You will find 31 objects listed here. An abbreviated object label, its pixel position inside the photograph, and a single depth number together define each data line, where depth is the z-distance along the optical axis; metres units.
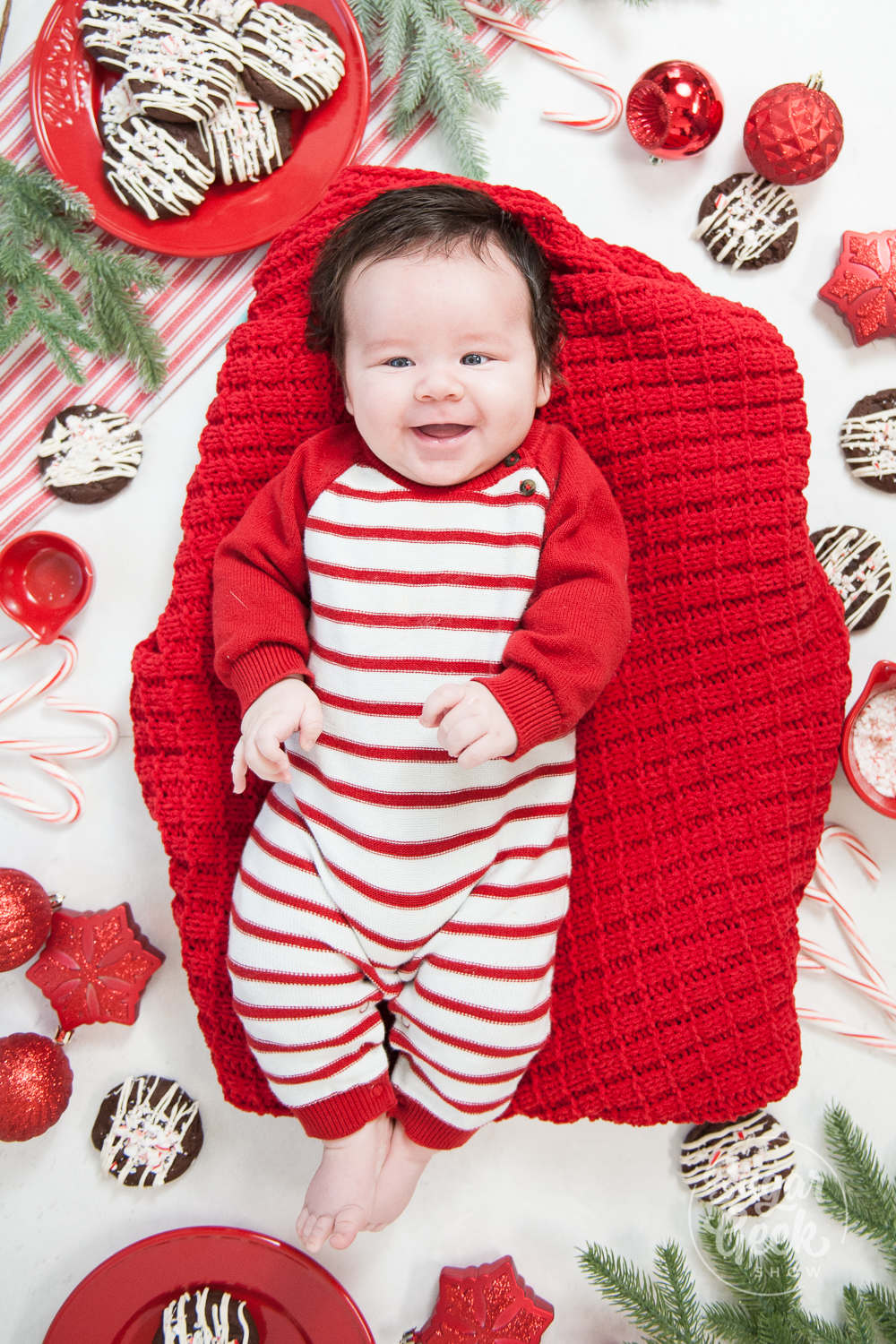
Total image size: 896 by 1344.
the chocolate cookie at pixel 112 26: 1.23
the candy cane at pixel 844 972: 1.33
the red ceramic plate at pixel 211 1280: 1.22
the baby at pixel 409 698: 1.01
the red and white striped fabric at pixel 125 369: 1.38
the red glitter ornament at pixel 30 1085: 1.24
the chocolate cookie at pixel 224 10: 1.24
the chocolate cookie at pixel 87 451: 1.35
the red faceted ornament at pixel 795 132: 1.22
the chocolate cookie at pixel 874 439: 1.33
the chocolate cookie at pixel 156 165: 1.26
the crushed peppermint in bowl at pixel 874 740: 1.24
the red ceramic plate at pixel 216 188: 1.29
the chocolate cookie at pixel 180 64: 1.22
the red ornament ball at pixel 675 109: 1.24
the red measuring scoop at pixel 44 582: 1.32
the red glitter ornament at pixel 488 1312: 1.24
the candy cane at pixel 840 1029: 1.33
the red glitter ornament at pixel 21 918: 1.24
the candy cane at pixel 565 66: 1.35
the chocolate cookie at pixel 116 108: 1.26
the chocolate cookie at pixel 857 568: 1.31
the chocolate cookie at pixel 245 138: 1.26
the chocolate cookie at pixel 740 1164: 1.31
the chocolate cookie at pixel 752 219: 1.33
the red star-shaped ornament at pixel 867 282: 1.30
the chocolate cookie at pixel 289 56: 1.24
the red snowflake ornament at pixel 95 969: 1.30
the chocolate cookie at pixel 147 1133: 1.32
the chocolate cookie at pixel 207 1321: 1.21
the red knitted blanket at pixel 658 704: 1.16
